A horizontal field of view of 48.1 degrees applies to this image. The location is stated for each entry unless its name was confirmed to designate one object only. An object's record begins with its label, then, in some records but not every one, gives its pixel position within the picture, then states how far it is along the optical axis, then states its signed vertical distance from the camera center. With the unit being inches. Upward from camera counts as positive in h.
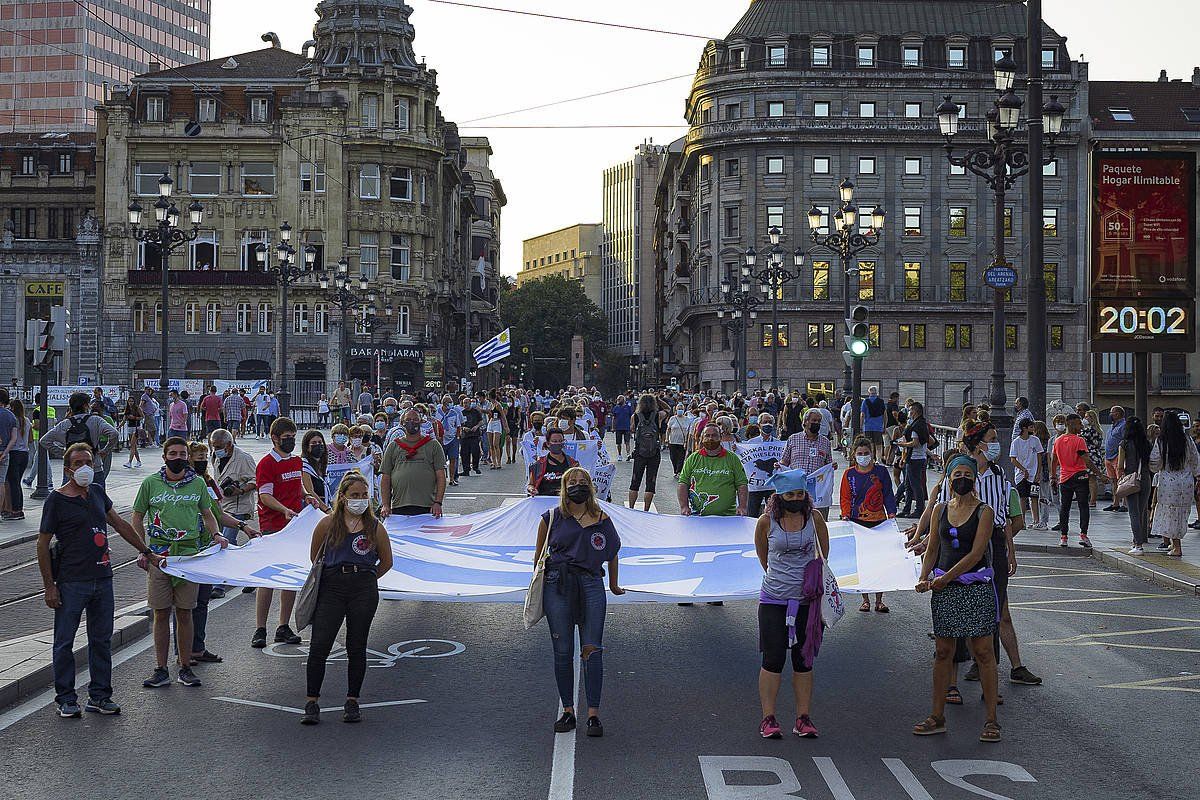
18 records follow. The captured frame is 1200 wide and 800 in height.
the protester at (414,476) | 562.9 -30.2
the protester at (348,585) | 367.9 -49.6
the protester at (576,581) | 361.7 -48.7
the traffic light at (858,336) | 1124.5 +56.7
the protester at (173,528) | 416.2 -38.5
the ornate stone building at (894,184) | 3255.4 +537.7
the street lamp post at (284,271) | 1838.1 +192.9
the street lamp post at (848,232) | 1269.7 +191.8
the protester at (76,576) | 371.6 -47.6
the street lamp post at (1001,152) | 843.4 +172.9
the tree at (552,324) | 6053.2 +361.9
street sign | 848.3 +80.3
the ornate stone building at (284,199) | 3011.8 +466.0
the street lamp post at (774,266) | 1937.7 +205.3
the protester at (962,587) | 360.5 -50.3
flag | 2068.2 +85.5
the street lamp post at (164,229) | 1465.3 +205.6
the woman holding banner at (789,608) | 353.7 -54.4
